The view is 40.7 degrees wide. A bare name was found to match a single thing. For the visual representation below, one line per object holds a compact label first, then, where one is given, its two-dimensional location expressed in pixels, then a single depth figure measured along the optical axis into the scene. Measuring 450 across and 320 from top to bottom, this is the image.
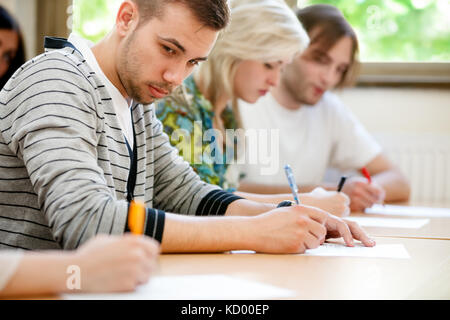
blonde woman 1.90
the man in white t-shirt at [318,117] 2.53
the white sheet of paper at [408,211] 1.93
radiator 3.03
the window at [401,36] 3.16
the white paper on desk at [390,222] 1.59
